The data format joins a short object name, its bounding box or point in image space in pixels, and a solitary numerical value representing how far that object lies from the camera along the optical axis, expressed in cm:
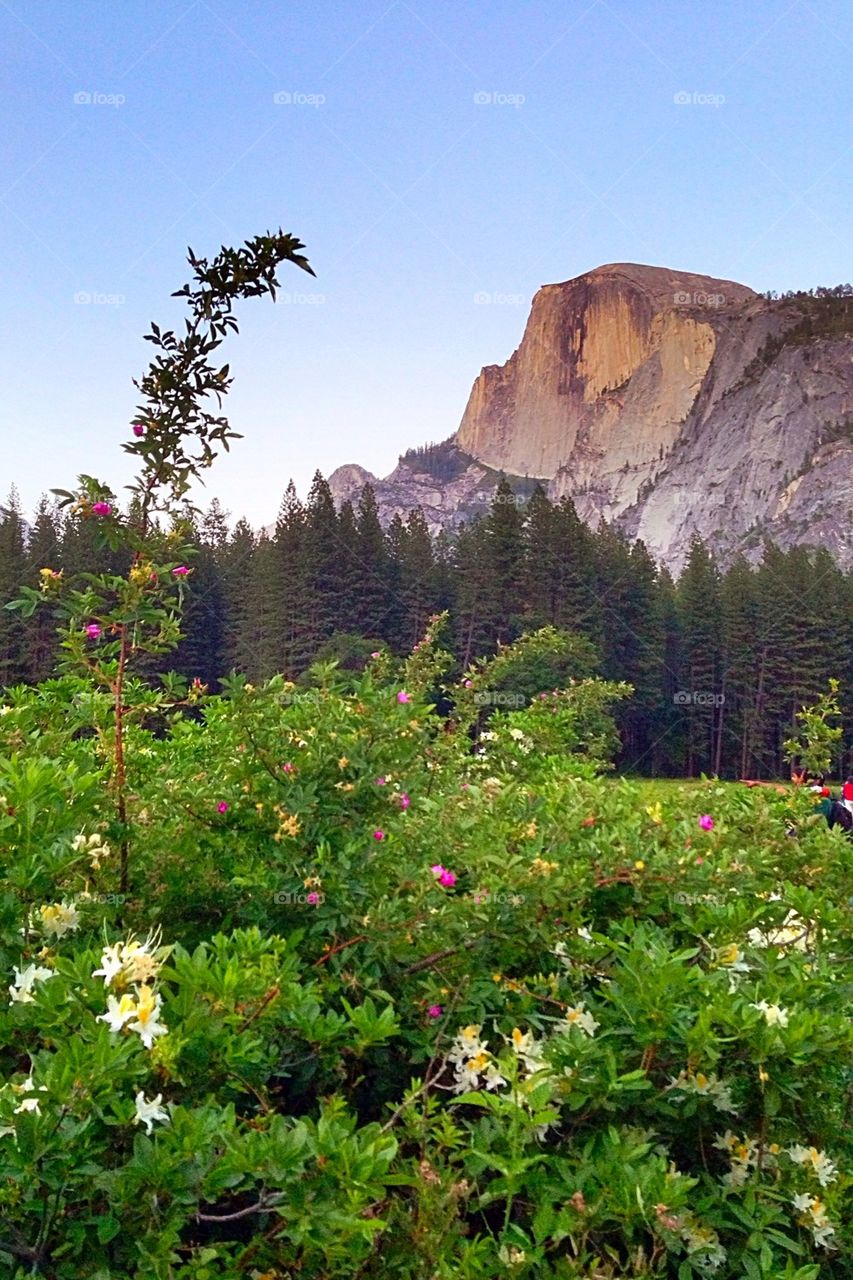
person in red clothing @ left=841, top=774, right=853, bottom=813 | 888
